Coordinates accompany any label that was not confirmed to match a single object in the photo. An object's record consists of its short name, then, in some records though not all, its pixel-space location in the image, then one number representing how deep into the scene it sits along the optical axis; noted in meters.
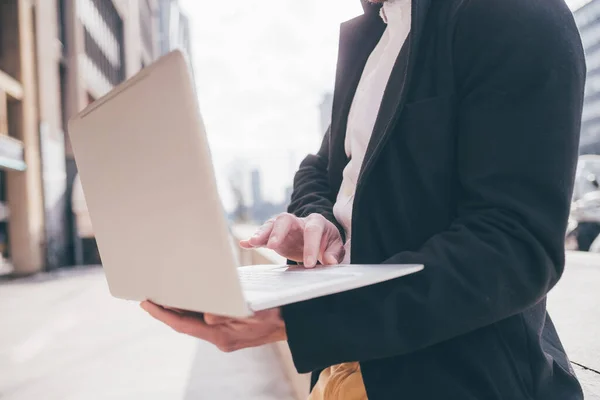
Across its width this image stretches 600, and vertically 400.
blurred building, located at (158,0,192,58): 44.66
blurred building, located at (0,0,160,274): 10.68
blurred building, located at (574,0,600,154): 40.75
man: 0.56
